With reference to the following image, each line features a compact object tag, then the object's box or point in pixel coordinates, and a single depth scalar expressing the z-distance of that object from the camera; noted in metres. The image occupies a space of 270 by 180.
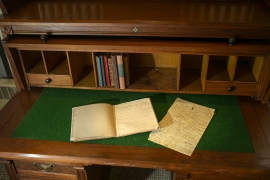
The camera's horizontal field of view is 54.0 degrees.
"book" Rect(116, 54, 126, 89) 1.31
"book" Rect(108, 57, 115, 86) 1.34
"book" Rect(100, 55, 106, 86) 1.33
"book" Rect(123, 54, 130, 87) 1.34
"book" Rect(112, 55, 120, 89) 1.32
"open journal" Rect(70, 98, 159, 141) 1.17
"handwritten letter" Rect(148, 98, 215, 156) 1.12
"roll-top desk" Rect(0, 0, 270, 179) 1.07
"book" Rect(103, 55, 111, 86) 1.33
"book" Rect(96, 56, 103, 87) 1.34
